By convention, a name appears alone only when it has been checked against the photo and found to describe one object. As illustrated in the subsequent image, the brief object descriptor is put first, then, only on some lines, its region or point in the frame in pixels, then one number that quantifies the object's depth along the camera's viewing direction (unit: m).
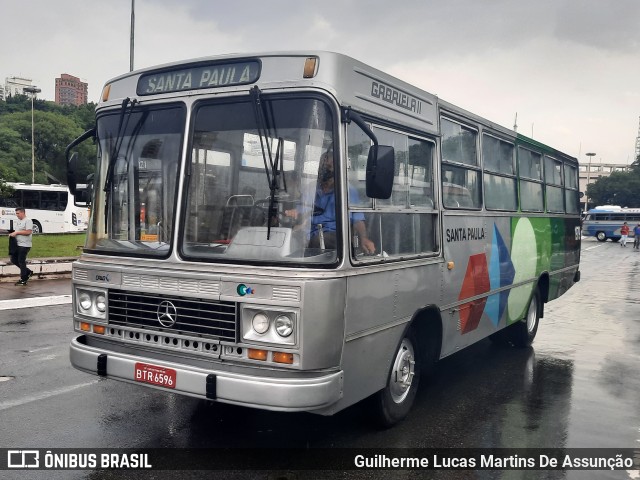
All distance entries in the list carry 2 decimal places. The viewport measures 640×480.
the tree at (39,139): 61.94
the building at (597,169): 125.72
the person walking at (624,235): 43.81
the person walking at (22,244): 14.01
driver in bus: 4.42
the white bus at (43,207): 34.12
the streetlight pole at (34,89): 42.48
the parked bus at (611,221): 52.41
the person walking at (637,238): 40.44
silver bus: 4.36
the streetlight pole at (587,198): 84.09
